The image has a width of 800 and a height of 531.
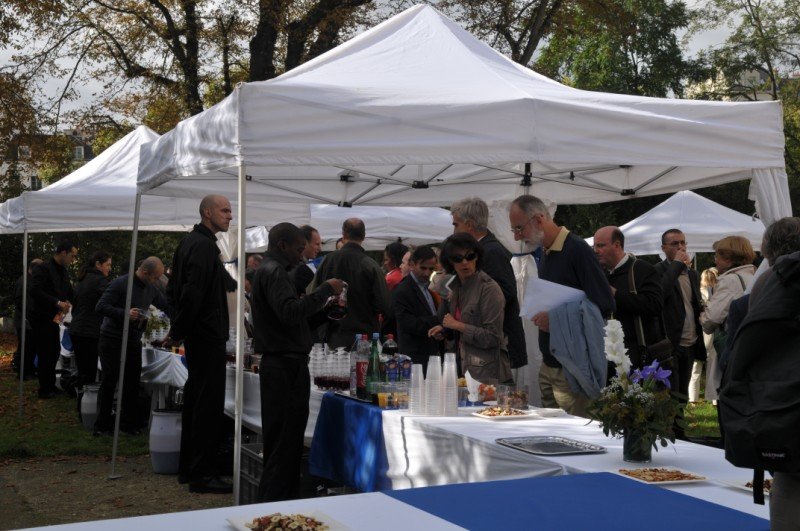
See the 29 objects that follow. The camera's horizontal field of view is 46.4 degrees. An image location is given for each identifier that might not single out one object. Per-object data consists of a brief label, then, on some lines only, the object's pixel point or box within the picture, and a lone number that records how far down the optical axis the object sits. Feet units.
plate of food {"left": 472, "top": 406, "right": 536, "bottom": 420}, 13.53
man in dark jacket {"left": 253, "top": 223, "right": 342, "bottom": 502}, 16.10
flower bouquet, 10.25
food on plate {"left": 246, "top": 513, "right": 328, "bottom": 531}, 7.25
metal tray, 11.00
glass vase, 10.39
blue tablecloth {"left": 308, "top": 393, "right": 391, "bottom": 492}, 14.38
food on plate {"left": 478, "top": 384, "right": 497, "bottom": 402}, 15.23
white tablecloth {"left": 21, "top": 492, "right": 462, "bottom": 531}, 7.22
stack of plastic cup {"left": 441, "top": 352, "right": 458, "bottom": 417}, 13.74
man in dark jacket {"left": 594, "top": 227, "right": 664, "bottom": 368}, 17.51
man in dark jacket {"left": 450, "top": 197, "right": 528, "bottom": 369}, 17.31
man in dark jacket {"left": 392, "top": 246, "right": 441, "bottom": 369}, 18.67
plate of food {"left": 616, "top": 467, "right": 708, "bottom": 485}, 9.42
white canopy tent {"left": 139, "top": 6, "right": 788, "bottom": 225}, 14.97
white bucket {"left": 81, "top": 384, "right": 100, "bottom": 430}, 29.84
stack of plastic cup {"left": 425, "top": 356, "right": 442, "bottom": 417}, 13.75
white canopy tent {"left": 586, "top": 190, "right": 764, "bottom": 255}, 40.16
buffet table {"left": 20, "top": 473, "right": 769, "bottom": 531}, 7.51
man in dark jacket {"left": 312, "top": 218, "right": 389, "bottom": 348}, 21.45
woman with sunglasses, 15.87
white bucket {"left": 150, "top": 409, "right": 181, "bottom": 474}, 22.31
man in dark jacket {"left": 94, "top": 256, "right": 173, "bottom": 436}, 27.35
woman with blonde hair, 21.21
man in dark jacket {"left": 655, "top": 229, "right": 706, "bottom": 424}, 22.30
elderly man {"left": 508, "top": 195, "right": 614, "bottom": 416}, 14.98
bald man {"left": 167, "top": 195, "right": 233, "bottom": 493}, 19.92
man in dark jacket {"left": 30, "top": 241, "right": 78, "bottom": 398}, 37.65
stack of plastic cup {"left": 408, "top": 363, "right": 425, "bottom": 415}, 13.94
